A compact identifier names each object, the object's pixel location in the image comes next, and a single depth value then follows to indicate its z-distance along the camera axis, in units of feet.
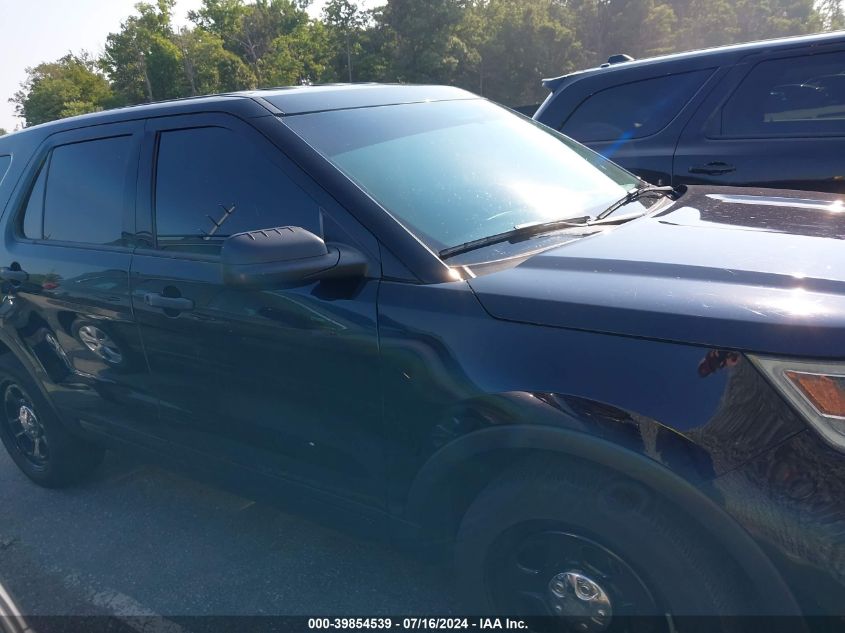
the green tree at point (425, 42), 124.06
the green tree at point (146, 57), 141.38
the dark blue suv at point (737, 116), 12.93
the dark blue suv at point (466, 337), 5.39
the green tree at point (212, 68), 134.62
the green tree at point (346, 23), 137.49
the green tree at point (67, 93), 148.77
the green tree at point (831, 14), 187.83
